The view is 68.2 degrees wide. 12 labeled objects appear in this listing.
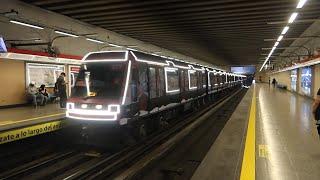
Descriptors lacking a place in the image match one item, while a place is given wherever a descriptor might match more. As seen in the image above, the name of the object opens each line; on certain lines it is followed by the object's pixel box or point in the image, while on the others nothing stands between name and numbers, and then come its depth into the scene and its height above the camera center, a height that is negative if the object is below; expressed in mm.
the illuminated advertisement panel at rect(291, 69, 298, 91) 24566 +95
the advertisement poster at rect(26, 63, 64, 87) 12559 +632
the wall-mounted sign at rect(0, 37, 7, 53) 9618 +1571
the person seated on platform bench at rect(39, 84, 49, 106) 12409 -468
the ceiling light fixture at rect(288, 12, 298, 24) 10731 +2956
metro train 6164 -240
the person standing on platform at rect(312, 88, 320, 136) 4650 -605
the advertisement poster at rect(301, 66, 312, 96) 18363 -23
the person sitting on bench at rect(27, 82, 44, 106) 12087 -494
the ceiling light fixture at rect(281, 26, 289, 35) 14228 +3122
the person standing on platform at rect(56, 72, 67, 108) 10510 -253
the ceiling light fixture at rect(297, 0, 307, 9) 8970 +2967
